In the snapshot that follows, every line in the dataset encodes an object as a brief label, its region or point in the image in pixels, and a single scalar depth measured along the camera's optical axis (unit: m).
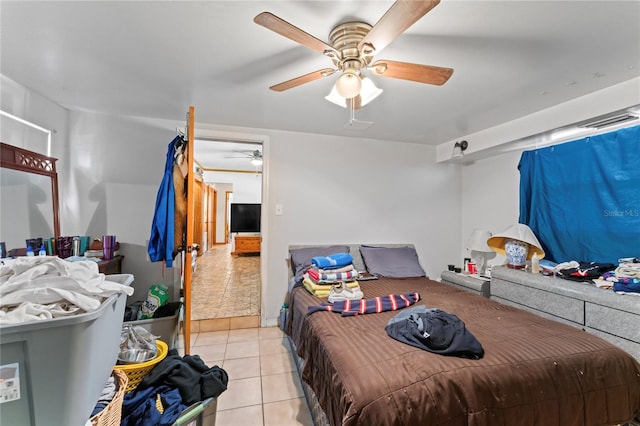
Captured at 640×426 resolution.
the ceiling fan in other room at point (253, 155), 5.36
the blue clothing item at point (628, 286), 1.74
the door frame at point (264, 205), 3.21
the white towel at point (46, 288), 0.66
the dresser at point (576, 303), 1.65
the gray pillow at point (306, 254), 3.00
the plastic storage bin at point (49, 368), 0.61
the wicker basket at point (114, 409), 0.86
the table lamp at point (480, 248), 3.02
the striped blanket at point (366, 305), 1.91
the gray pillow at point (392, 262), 3.16
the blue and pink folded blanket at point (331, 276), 2.42
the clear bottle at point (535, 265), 2.36
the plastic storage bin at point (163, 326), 2.25
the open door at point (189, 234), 2.11
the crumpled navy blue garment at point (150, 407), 1.09
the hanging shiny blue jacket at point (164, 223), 2.16
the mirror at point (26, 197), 1.93
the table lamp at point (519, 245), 2.52
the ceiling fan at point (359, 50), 1.14
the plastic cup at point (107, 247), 2.56
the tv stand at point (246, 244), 7.46
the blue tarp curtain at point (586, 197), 2.14
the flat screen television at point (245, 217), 7.44
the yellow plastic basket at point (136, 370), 1.29
